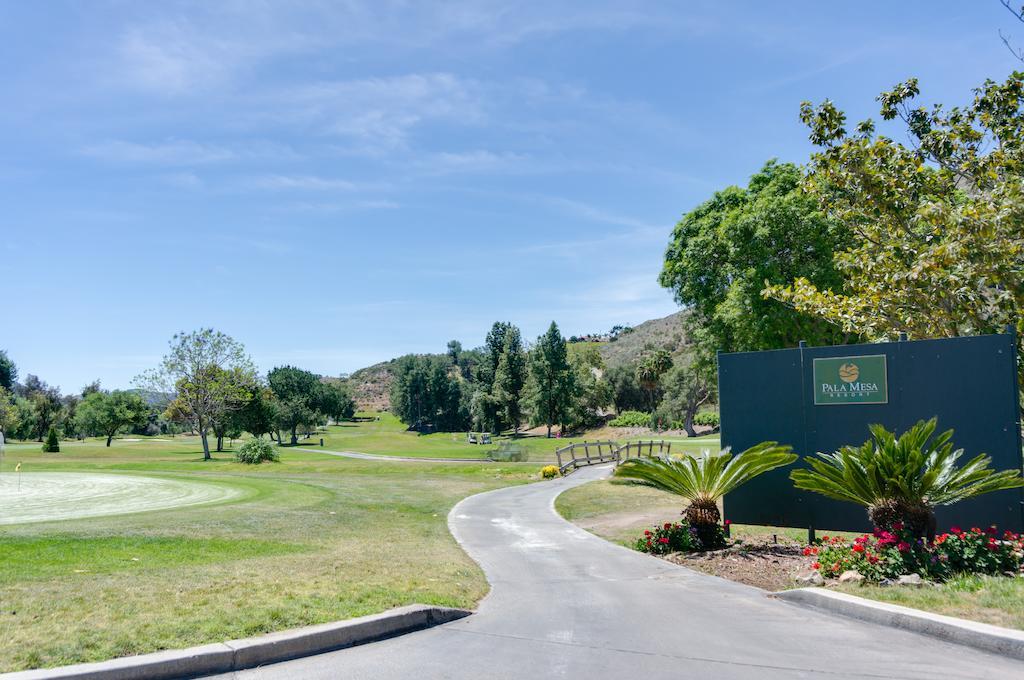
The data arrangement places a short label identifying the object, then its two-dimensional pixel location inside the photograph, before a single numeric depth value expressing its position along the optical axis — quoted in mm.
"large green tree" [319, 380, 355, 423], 113006
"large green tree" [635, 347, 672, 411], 80312
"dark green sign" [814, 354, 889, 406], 11094
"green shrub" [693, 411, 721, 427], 71500
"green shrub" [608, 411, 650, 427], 79500
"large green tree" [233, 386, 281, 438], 68812
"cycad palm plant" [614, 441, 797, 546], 11406
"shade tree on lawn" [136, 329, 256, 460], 56562
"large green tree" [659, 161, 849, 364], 27344
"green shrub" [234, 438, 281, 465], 40269
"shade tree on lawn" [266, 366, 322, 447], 83250
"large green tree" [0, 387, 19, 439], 73562
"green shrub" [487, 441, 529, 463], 44656
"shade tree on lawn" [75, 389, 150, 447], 74000
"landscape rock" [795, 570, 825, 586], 8959
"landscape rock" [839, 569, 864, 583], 8484
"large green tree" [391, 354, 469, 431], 109875
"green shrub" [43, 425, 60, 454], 52844
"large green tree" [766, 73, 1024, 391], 13148
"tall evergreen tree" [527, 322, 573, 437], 79562
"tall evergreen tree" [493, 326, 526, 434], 87500
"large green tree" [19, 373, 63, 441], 91000
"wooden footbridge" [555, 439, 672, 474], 35231
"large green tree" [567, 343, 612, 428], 83125
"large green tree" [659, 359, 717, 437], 69250
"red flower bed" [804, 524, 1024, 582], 8234
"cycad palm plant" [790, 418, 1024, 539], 9141
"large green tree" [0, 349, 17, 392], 94312
